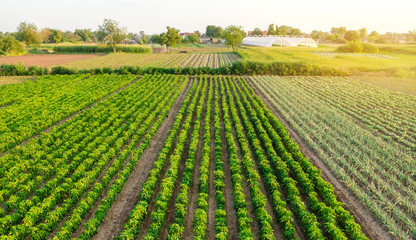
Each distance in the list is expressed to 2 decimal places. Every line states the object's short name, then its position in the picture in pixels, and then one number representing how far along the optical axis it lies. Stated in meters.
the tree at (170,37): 88.13
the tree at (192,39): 142.80
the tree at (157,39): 90.31
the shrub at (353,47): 78.44
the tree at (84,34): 162.25
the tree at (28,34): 85.44
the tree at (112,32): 88.16
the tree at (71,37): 142.75
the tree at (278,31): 146.75
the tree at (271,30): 149.62
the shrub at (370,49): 79.06
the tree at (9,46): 72.94
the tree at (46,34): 119.81
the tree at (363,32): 163.18
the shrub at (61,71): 43.25
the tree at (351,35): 124.81
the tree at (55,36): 119.29
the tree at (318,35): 175.00
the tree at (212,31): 168.70
